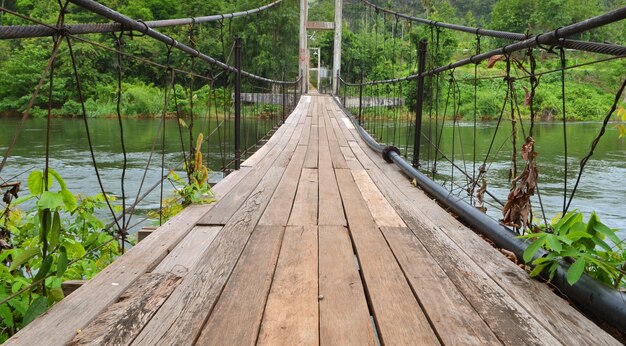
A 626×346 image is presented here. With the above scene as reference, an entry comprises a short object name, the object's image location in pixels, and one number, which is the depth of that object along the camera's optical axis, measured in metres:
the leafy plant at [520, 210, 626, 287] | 0.94
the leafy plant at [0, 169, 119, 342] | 0.91
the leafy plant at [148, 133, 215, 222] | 1.79
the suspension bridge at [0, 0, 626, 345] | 0.84
